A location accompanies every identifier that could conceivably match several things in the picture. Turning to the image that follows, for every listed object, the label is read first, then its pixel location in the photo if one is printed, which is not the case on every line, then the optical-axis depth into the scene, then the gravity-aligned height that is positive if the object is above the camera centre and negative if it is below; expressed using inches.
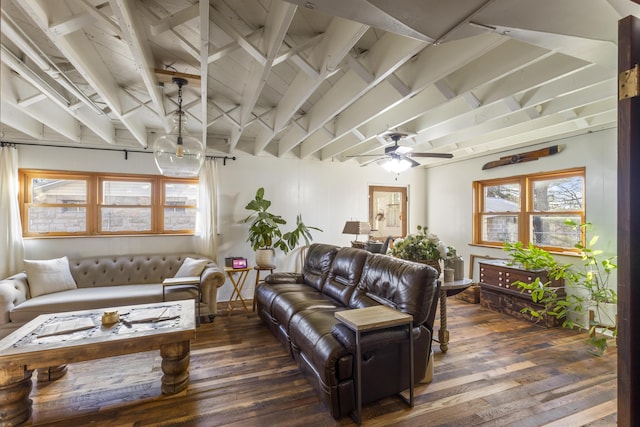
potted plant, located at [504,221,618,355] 125.5 -31.9
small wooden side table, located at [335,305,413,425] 76.9 -29.6
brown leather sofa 81.2 -37.4
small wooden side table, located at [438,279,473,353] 117.8 -38.3
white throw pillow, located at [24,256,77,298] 139.6 -31.3
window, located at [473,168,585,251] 161.0 +0.9
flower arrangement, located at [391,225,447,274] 120.3 -15.9
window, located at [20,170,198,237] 161.8 +4.6
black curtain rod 149.6 +35.6
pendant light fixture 98.7 +20.0
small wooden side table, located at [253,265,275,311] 173.9 -33.7
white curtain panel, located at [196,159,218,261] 184.5 -1.0
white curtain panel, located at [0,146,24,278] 145.6 -0.6
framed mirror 239.1 -0.1
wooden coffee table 76.6 -37.0
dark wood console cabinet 154.6 -44.6
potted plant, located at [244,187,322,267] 177.6 -13.2
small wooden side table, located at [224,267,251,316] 165.3 -46.0
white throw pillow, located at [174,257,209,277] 159.9 -30.6
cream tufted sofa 126.1 -38.5
